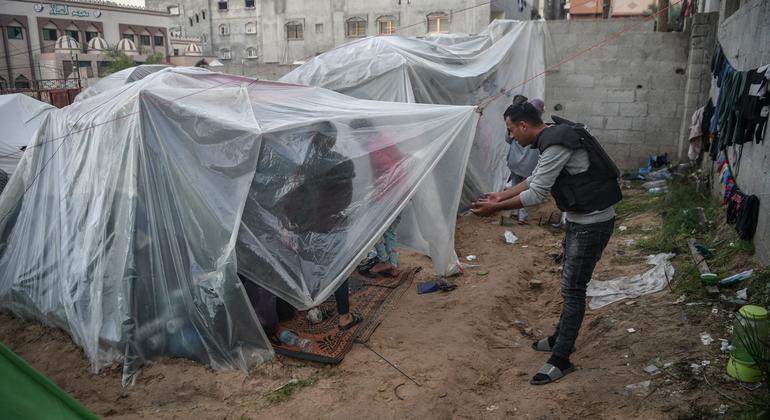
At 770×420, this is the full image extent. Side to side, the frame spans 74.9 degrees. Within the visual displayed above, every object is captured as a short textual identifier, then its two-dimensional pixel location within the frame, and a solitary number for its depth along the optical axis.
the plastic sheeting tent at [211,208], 3.14
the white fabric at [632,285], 3.92
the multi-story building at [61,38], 29.22
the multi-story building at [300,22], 28.91
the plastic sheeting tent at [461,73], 5.98
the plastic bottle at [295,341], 3.42
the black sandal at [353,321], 3.66
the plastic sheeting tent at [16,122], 7.02
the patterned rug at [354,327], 3.37
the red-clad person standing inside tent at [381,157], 3.54
